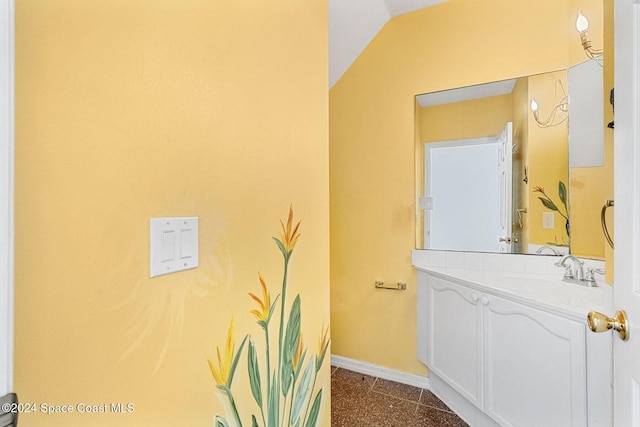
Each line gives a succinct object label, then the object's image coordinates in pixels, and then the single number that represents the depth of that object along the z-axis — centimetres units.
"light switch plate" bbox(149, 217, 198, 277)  57
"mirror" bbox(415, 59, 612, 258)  173
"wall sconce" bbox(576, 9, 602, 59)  151
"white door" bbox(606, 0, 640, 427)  66
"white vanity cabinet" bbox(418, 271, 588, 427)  122
